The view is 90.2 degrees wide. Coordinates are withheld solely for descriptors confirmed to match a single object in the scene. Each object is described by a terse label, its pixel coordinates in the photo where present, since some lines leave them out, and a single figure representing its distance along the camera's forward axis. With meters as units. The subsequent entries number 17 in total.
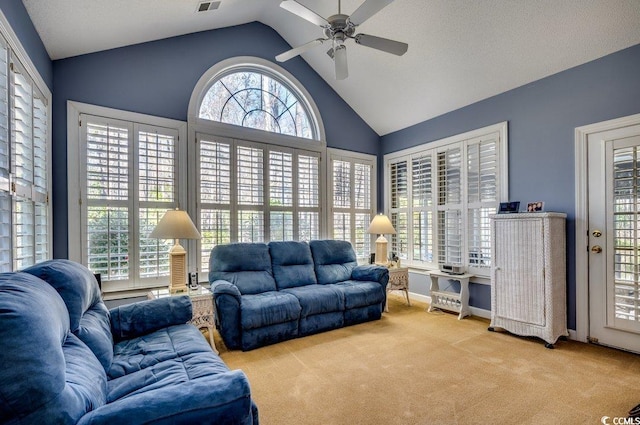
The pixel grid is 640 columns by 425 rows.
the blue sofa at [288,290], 3.12
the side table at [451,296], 4.17
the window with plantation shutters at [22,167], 1.94
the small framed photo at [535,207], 3.43
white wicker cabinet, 3.22
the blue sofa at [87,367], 0.92
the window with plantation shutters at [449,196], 4.12
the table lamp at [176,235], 3.02
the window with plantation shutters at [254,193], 4.00
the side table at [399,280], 4.58
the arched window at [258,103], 4.20
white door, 2.98
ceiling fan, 2.39
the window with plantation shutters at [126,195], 3.32
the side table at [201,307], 3.03
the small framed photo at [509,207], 3.58
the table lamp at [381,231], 4.65
